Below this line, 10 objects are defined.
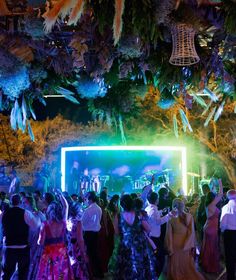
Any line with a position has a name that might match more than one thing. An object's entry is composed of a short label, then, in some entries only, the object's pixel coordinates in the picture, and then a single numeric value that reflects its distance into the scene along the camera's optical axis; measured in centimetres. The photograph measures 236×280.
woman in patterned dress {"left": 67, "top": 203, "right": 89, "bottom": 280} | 770
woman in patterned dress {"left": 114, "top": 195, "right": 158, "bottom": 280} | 725
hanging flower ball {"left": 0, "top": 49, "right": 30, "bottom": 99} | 441
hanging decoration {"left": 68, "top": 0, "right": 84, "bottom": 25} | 345
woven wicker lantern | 425
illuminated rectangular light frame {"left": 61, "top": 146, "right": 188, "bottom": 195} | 2230
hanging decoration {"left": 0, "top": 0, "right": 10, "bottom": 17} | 441
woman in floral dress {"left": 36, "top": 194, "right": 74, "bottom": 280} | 670
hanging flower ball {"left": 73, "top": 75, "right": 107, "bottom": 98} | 521
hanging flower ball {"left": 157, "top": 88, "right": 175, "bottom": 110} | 554
